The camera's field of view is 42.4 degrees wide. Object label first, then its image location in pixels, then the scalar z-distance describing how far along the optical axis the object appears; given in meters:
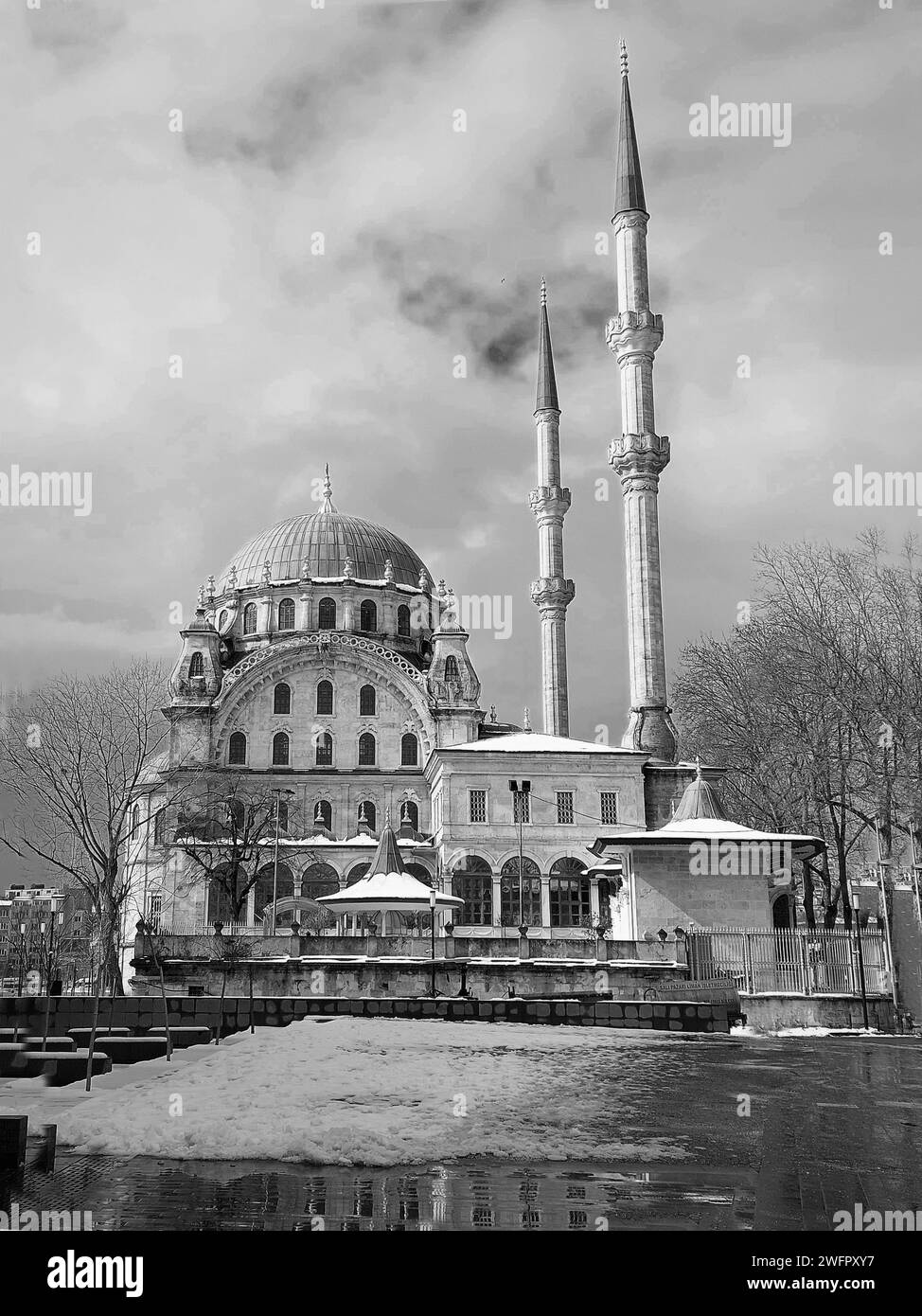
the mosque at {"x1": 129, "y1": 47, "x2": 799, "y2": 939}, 46.72
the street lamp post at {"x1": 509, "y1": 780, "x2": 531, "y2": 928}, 40.62
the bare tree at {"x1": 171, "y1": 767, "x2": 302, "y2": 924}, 44.25
